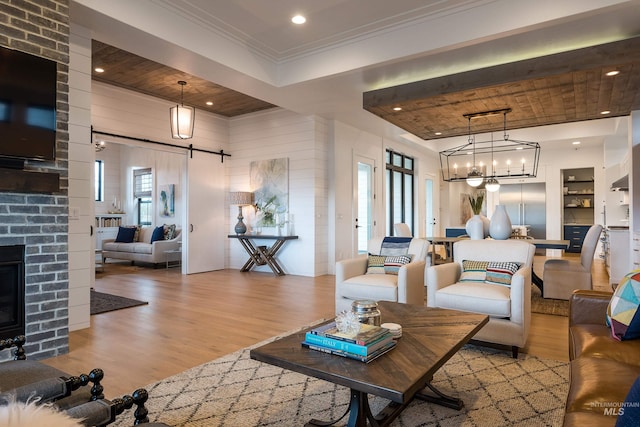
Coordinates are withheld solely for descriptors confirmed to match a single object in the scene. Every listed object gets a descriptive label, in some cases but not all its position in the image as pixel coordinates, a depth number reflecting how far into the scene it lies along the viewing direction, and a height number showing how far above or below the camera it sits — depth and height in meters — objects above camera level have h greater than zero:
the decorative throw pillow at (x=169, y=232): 8.59 -0.35
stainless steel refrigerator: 10.67 +0.28
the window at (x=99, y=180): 10.36 +0.98
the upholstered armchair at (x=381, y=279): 3.60 -0.62
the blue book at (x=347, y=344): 1.70 -0.59
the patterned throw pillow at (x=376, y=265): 4.12 -0.53
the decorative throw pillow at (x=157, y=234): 8.53 -0.39
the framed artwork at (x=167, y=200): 9.43 +0.40
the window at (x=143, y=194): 10.03 +0.60
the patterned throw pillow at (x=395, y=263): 3.99 -0.49
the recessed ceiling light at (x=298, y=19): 3.96 +2.04
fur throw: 0.76 -0.41
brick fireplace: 2.78 +0.01
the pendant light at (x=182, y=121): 5.57 +1.38
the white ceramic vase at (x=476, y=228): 4.87 -0.16
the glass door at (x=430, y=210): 11.27 +0.16
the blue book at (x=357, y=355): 1.69 -0.62
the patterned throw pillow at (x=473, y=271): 3.53 -0.53
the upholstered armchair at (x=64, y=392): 1.07 -0.56
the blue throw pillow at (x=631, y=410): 0.82 -0.43
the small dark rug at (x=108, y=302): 4.50 -1.07
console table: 7.02 -0.65
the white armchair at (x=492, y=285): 2.94 -0.60
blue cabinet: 10.39 -0.53
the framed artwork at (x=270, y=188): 7.20 +0.53
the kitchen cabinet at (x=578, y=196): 10.68 +0.53
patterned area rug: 2.07 -1.09
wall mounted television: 2.70 +0.81
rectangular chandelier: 10.40 +1.67
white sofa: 8.12 -0.71
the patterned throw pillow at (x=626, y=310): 1.96 -0.50
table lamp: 7.26 +0.29
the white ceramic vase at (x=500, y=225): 4.63 -0.12
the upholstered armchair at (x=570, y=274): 4.75 -0.74
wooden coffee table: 1.50 -0.64
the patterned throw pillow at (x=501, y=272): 3.31 -0.50
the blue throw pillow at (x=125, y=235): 9.07 -0.44
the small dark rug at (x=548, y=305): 4.30 -1.07
